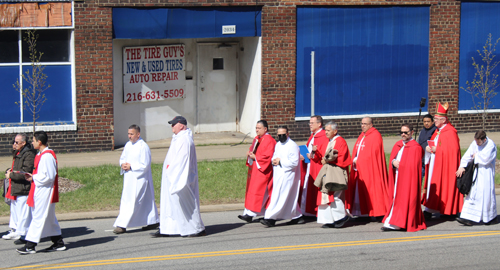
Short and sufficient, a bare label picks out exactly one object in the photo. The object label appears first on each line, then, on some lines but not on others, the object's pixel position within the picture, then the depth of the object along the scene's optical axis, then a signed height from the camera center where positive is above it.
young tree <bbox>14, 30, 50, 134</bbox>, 29.56 +0.22
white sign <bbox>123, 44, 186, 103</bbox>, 33.16 +0.58
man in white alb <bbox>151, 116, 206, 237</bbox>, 17.92 -1.42
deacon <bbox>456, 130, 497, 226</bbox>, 19.28 -1.50
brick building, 30.70 +0.89
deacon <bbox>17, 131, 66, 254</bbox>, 16.22 -1.37
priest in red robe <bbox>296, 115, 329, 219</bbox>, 20.12 -1.28
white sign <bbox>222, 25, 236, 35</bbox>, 33.31 +1.76
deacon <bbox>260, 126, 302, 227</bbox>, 19.56 -1.43
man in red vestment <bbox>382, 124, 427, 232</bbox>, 18.53 -1.49
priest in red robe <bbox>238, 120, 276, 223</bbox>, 19.89 -1.34
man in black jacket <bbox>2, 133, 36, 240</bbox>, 17.00 -1.25
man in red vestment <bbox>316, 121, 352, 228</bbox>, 18.87 -1.56
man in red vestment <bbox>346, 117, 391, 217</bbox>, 19.86 -1.42
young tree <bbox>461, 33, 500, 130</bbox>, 36.53 +0.29
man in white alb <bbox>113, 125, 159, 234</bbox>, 18.83 -1.49
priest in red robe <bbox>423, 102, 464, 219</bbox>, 20.27 -1.33
